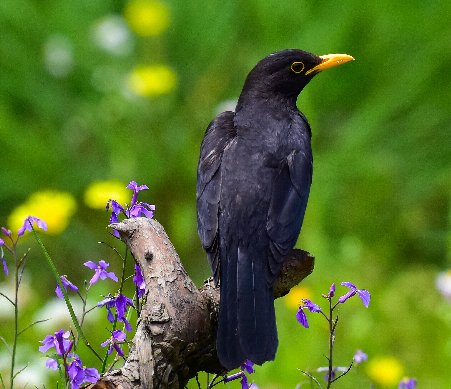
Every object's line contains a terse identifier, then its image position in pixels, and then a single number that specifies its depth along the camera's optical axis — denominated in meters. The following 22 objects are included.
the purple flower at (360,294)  4.22
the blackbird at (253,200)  4.72
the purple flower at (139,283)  4.61
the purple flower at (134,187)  4.61
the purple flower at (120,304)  4.28
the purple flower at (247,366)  4.64
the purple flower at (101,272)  4.39
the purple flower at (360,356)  4.91
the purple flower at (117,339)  3.97
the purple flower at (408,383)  5.26
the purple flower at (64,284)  4.16
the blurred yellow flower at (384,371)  7.55
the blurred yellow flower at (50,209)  8.91
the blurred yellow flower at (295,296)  8.19
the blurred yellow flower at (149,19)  10.21
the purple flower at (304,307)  4.20
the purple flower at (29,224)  4.23
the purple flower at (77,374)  3.85
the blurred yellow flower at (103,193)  8.80
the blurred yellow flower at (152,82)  9.72
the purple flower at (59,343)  3.79
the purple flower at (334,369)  4.68
